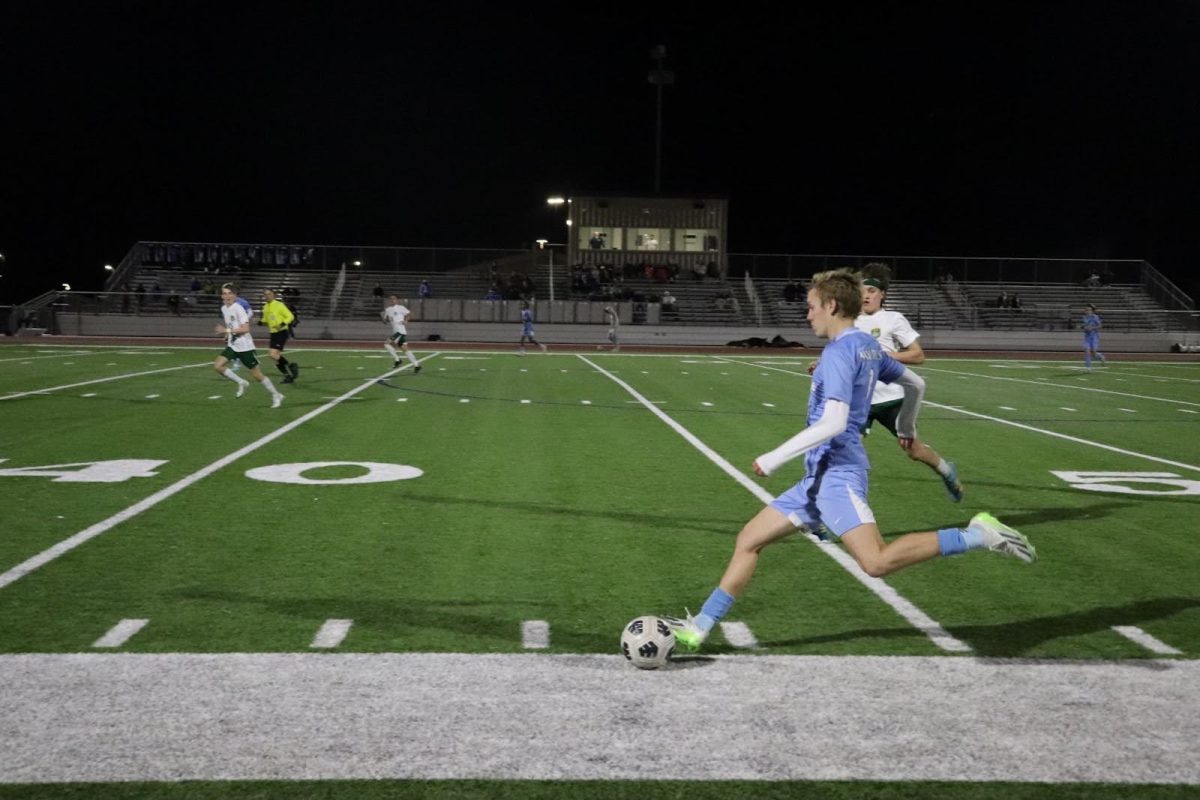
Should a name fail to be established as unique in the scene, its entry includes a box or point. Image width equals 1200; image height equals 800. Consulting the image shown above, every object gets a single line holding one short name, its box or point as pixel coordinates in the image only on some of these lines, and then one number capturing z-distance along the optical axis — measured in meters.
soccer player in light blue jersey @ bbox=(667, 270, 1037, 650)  4.55
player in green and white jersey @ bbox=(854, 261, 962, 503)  7.70
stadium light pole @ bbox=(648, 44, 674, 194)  54.66
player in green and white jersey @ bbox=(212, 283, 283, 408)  16.30
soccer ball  4.56
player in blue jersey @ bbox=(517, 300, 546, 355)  36.34
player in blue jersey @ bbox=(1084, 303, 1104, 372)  28.53
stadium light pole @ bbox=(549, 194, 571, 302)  50.57
